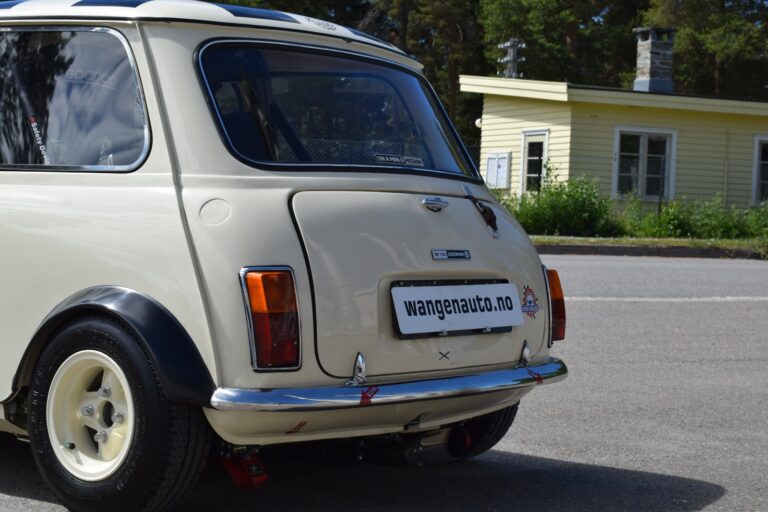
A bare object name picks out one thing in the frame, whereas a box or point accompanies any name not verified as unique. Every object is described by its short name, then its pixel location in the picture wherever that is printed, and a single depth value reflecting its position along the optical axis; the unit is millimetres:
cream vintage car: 3760
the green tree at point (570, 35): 53969
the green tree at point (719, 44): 52219
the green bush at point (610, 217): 24375
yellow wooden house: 28547
